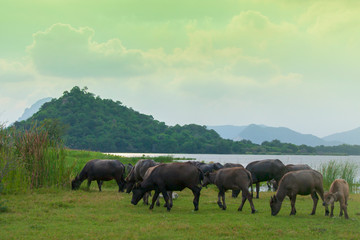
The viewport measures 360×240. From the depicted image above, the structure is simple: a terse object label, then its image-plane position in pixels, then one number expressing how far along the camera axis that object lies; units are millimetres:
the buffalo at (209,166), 22948
